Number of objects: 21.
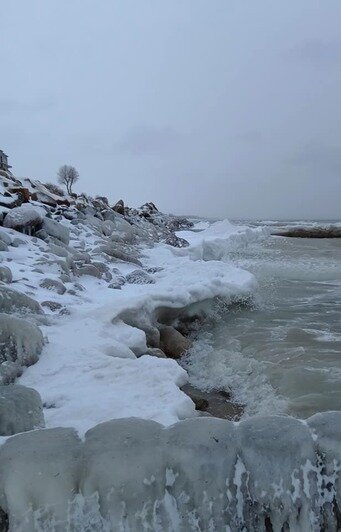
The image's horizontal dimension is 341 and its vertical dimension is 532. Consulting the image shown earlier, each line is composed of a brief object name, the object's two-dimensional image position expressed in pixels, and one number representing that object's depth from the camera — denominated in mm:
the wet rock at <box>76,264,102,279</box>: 7602
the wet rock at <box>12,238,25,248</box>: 7880
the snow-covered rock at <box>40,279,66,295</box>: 6070
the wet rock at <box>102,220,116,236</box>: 14100
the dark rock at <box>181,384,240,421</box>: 4336
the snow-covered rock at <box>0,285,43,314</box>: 4574
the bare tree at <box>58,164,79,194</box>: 41188
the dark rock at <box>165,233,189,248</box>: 17580
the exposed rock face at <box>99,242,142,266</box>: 10148
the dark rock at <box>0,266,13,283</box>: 5566
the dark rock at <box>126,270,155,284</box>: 8141
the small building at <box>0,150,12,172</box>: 24703
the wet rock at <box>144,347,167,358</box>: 5135
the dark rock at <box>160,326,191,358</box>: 6090
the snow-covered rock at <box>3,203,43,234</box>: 8906
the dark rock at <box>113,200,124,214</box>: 22245
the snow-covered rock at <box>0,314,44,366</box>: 3625
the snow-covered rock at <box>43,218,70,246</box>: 9594
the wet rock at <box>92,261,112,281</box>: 7979
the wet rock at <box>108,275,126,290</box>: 7355
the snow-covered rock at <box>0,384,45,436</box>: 2385
